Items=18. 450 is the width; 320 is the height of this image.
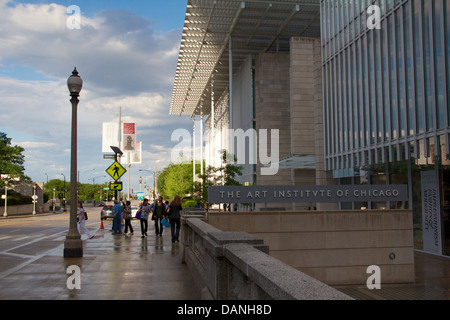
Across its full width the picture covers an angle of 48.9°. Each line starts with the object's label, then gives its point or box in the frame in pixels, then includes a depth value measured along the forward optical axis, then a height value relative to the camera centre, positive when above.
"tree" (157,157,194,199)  80.12 +2.36
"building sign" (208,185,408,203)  17.34 +0.01
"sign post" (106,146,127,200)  25.20 +1.28
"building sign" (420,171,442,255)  22.42 -0.95
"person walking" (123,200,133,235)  27.08 -1.14
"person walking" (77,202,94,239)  21.42 -0.97
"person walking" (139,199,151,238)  23.56 -0.95
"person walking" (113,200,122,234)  26.23 -1.23
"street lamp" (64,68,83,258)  14.99 +0.33
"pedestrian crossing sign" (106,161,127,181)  25.19 +1.28
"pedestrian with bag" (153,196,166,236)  24.08 -0.93
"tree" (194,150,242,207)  34.79 +1.09
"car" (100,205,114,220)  46.74 -1.56
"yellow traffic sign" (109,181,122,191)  27.62 +0.52
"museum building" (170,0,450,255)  21.83 +6.71
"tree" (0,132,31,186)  74.69 +5.90
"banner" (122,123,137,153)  53.91 +6.40
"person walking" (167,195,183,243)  19.62 -0.72
